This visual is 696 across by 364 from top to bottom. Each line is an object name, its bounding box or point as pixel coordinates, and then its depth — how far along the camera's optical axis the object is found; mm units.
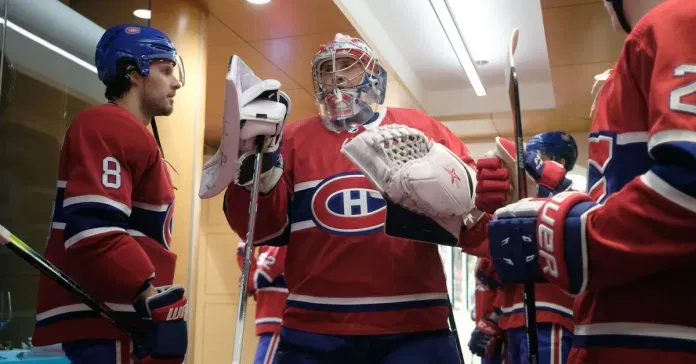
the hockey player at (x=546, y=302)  2355
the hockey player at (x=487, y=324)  3932
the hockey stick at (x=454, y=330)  1879
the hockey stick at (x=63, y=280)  1655
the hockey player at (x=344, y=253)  1729
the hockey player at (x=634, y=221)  902
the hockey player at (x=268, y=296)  3852
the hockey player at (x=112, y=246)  1838
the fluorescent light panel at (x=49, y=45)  3166
